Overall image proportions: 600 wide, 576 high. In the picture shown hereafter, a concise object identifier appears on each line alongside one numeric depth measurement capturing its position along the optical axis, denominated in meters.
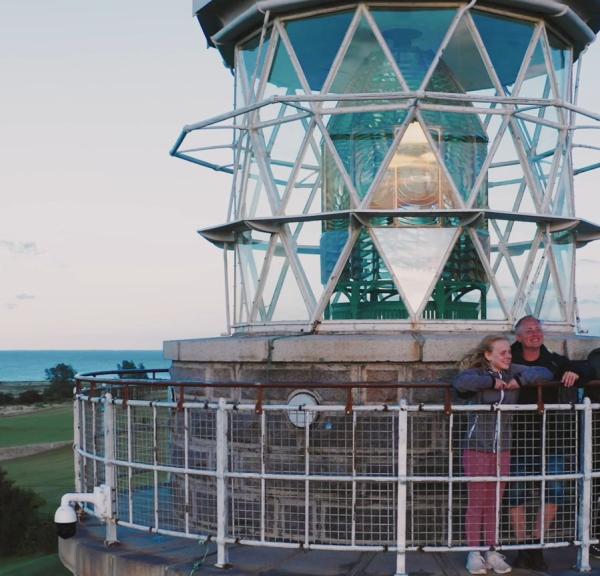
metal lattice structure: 8.62
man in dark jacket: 6.42
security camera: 7.01
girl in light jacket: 6.27
